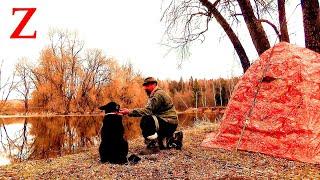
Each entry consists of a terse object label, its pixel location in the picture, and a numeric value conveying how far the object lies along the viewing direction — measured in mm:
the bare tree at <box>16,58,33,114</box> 51094
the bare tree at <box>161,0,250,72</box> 12156
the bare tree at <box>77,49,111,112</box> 50906
